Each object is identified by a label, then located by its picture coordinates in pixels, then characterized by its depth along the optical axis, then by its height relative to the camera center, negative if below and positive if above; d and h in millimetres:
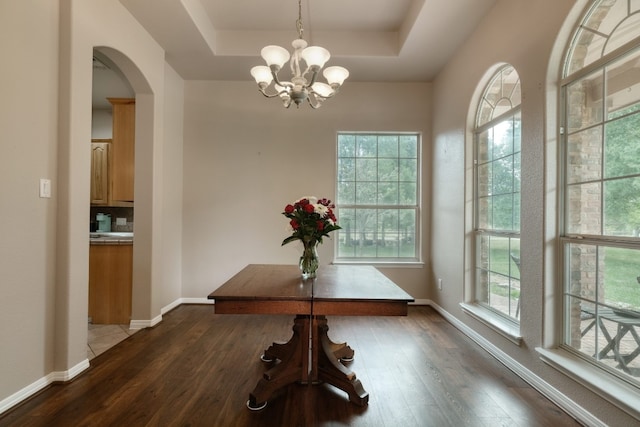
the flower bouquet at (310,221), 2205 -41
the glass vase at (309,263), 2328 -348
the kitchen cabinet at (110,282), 3320 -709
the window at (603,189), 1652 +162
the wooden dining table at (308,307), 1776 -506
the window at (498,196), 2615 +187
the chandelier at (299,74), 2174 +1018
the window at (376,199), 4320 +217
